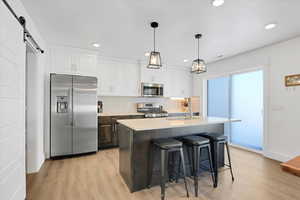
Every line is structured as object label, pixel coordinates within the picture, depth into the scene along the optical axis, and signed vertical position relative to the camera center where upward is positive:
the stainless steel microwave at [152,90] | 4.70 +0.34
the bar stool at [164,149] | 1.90 -0.67
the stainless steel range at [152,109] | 4.60 -0.33
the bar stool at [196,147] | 2.09 -0.70
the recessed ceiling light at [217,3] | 1.84 +1.27
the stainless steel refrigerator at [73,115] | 3.22 -0.35
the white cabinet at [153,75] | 4.72 +0.85
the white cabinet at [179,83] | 5.23 +0.64
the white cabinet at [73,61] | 3.39 +0.96
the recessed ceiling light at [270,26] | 2.43 +1.28
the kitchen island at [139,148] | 2.08 -0.72
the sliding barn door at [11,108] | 1.41 -0.09
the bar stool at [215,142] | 2.25 -0.69
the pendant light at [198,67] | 2.65 +0.62
